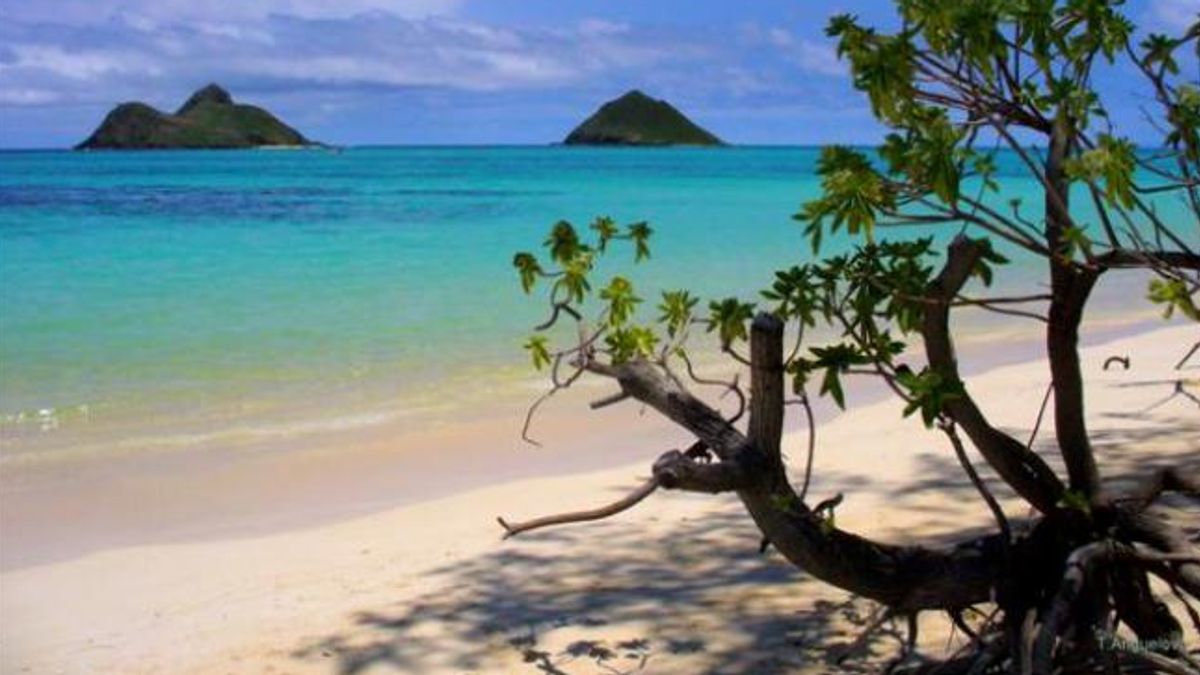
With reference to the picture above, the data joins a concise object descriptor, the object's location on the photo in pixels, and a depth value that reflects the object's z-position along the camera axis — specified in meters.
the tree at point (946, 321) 2.39
